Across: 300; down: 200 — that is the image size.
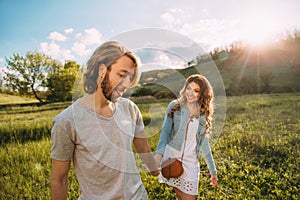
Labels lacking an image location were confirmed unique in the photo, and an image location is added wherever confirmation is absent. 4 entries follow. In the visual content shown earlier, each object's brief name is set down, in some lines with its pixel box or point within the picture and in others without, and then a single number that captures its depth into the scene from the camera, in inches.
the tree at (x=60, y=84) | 1294.3
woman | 105.6
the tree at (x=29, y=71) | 1310.3
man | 51.6
